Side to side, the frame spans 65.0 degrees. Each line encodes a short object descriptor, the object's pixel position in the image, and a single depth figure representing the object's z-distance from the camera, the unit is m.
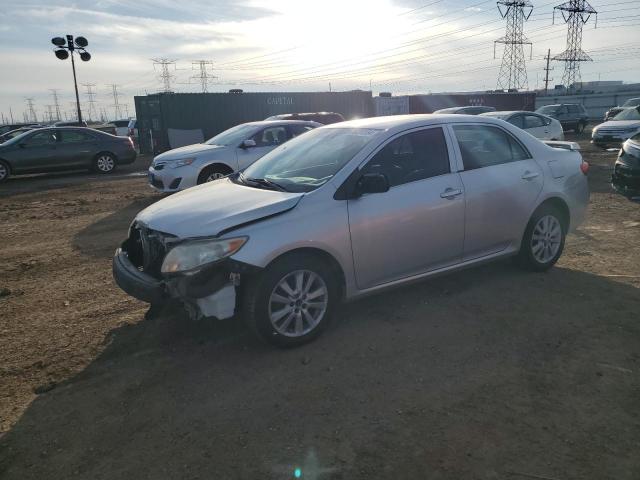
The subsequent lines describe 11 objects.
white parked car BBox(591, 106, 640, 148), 16.64
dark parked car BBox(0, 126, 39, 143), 21.58
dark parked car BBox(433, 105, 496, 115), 18.97
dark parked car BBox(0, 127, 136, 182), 14.35
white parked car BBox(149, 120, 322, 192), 9.42
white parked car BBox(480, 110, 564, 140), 14.94
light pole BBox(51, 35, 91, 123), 22.52
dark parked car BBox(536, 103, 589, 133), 28.39
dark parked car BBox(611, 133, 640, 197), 8.48
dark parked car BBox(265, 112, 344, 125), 13.66
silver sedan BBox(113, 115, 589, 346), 3.48
